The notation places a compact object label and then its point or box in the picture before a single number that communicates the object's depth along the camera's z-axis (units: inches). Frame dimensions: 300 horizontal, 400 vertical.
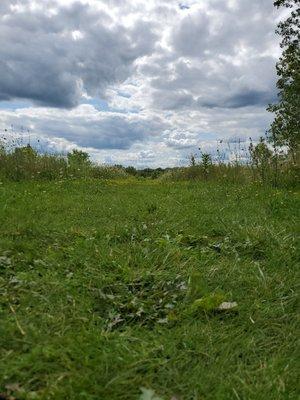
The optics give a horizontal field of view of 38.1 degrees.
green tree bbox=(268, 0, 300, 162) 809.3
